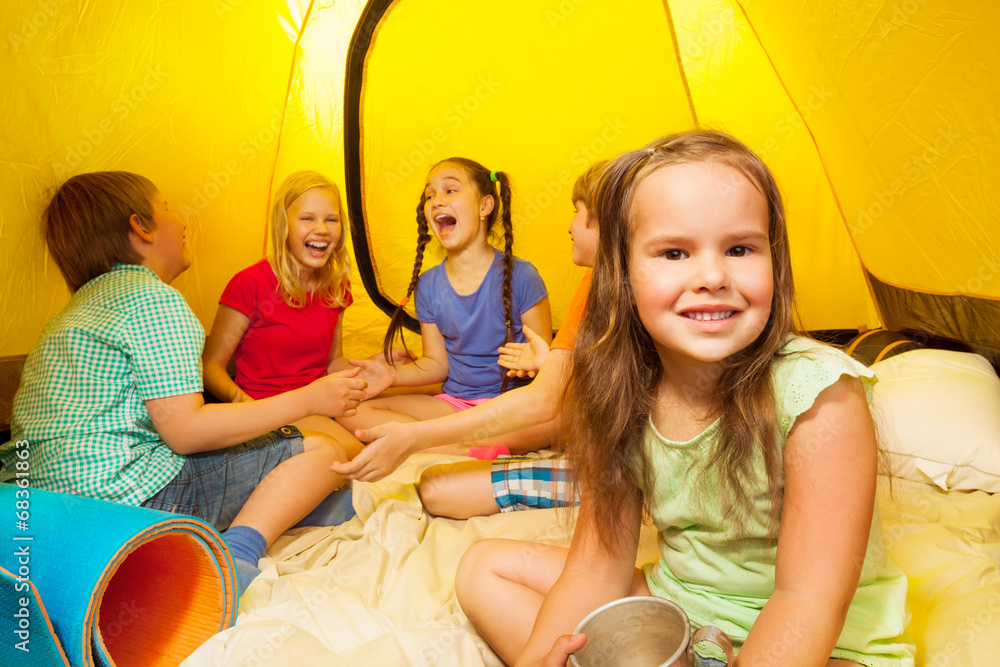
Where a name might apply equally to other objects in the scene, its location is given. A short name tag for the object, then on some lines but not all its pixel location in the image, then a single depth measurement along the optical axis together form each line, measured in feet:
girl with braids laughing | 6.15
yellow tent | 4.21
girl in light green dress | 2.16
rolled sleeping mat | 2.81
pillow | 4.35
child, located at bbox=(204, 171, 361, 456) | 5.99
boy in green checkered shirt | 3.89
